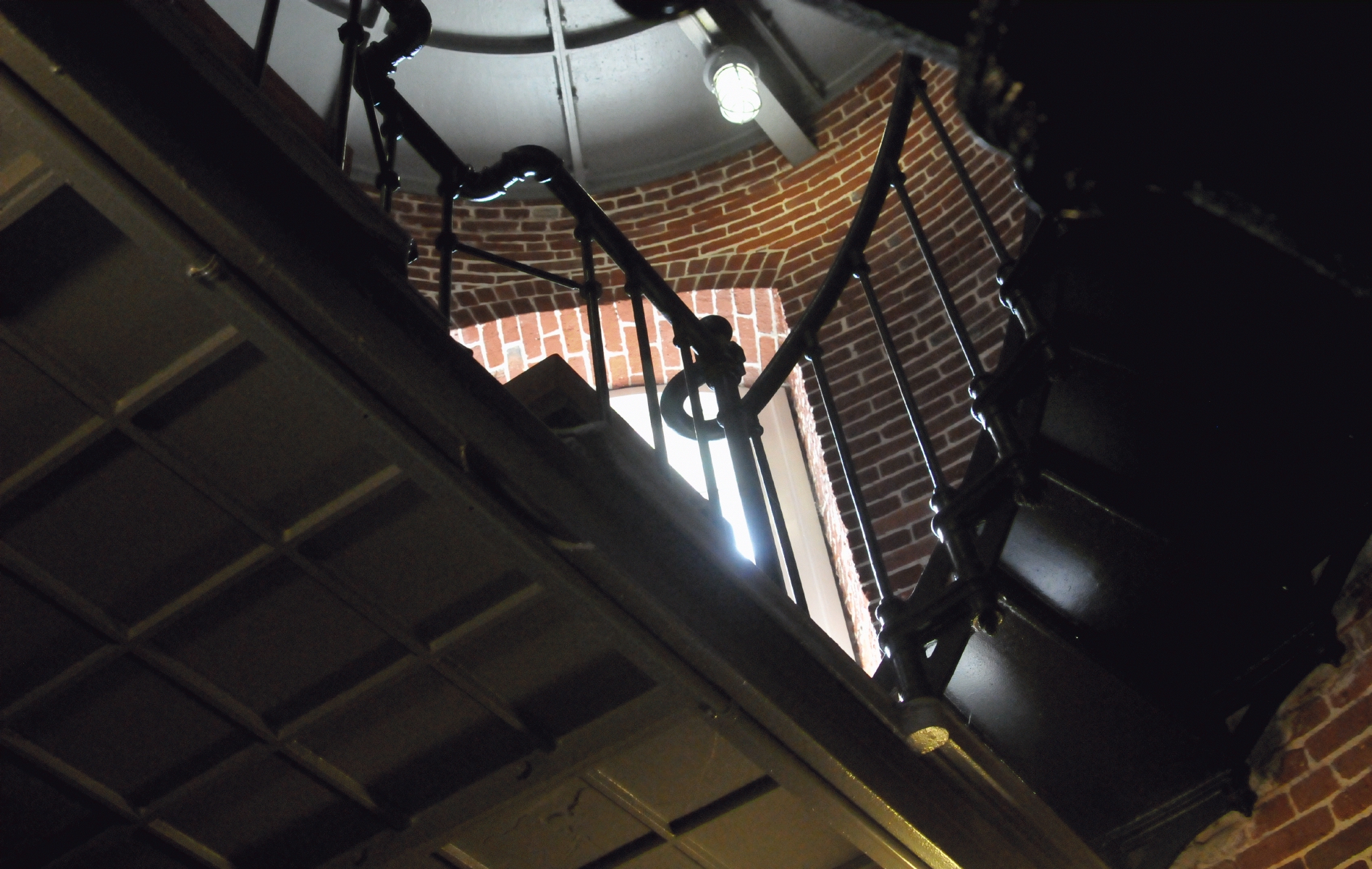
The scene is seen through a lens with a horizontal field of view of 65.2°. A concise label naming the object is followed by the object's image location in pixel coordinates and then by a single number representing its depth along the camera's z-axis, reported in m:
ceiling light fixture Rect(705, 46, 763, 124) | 6.08
